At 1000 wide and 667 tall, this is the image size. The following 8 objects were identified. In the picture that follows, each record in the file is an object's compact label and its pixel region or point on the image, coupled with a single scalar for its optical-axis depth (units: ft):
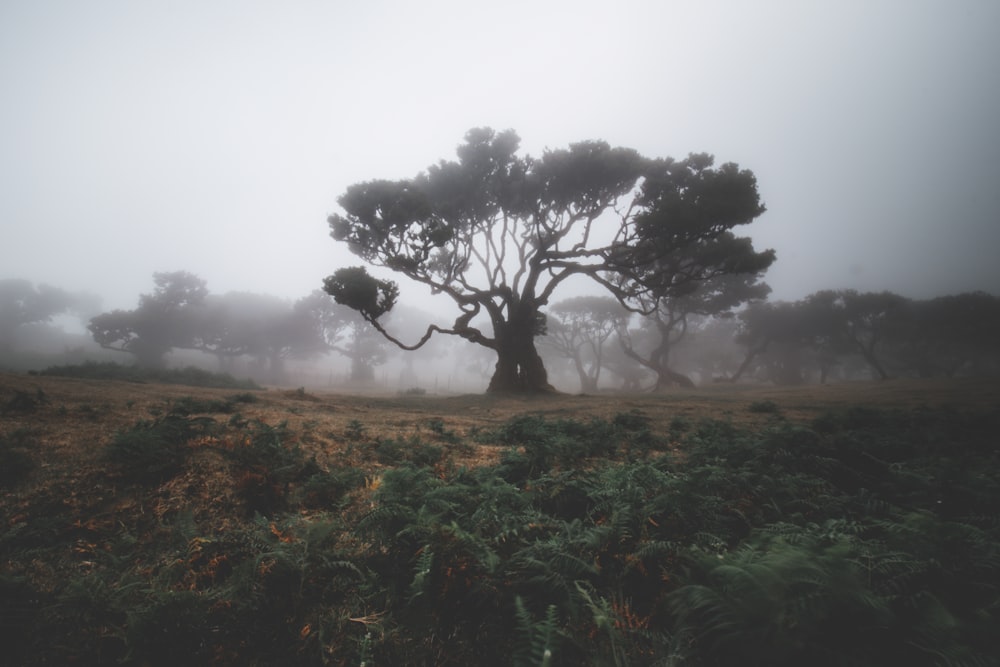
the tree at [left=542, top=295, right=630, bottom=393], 150.82
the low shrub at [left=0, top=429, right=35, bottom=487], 10.71
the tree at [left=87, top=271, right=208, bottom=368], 133.80
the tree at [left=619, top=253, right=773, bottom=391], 109.09
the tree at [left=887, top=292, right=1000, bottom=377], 127.85
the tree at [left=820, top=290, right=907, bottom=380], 132.57
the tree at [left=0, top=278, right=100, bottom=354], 191.42
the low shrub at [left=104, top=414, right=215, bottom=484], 11.66
